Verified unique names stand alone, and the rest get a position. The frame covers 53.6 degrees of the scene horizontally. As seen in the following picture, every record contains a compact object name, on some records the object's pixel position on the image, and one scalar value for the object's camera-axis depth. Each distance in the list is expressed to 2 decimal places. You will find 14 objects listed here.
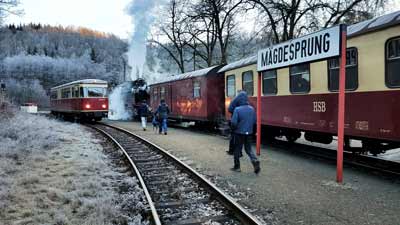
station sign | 7.45
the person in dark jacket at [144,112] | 20.56
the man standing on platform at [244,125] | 8.29
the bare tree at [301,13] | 22.73
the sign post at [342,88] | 7.25
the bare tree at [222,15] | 28.58
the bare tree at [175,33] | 36.78
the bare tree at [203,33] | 32.32
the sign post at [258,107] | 10.57
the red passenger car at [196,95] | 17.78
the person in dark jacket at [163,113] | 17.84
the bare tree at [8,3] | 19.85
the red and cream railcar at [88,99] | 27.05
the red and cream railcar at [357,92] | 7.43
